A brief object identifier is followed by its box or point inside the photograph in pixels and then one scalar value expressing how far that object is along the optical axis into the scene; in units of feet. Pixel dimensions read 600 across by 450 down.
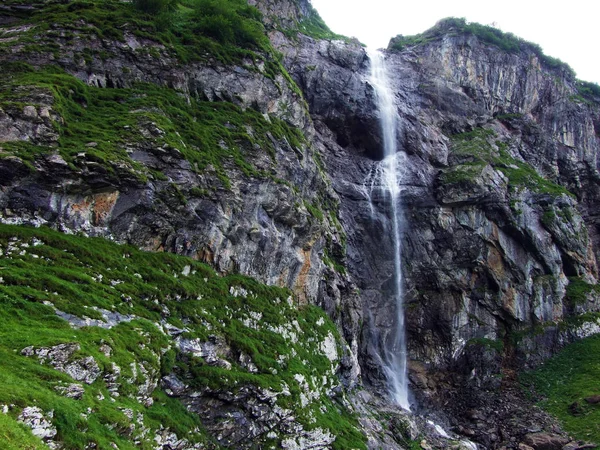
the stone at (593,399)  118.52
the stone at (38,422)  36.76
